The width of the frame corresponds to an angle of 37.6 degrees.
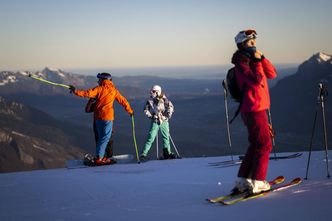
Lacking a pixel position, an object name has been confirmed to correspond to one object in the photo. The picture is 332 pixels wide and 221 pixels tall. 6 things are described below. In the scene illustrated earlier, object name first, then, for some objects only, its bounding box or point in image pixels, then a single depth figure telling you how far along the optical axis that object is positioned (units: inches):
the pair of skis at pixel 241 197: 229.1
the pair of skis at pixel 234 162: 401.9
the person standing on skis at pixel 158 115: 554.3
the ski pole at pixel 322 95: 275.7
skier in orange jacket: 500.7
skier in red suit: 231.5
